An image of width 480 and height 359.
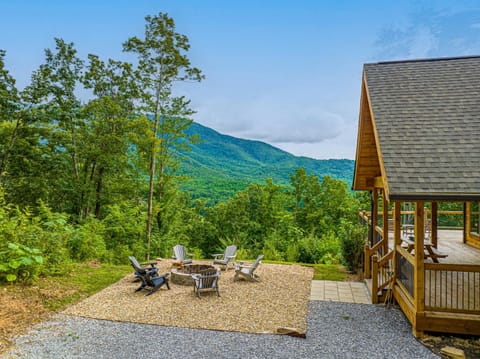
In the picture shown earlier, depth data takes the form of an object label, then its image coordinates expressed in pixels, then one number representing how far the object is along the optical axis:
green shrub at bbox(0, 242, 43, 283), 7.11
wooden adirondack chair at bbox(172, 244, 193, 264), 10.64
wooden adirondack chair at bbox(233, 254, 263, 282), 9.15
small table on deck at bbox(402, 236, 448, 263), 7.36
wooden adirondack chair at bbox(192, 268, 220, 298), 7.75
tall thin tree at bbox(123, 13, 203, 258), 14.73
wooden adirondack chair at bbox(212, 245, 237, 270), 10.80
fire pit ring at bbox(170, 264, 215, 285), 8.86
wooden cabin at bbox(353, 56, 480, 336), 5.24
